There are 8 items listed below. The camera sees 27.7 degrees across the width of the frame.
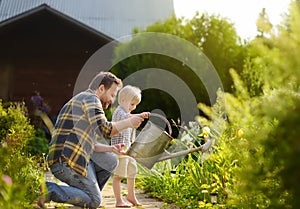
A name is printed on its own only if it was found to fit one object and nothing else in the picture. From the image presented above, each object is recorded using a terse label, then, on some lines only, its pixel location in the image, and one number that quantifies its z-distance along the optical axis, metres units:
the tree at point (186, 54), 11.58
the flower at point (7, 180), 1.99
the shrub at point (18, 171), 2.04
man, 4.57
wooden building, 14.42
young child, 5.25
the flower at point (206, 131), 5.29
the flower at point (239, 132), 4.04
